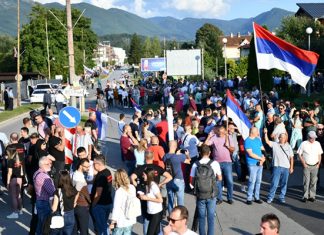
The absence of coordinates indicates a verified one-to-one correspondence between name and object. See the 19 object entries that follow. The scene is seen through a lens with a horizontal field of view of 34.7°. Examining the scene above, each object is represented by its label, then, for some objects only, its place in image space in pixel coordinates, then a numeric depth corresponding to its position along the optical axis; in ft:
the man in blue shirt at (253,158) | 36.60
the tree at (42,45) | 223.10
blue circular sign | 40.91
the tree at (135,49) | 568.82
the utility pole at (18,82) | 126.66
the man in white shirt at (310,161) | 37.24
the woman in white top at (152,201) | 25.95
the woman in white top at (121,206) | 23.99
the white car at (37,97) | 129.90
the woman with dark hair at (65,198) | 25.02
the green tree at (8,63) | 266.16
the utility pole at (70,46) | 58.54
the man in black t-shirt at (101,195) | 26.48
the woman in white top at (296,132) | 48.60
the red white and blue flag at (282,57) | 40.45
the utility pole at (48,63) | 205.83
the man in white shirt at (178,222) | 17.46
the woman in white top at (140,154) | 34.18
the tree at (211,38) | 317.42
